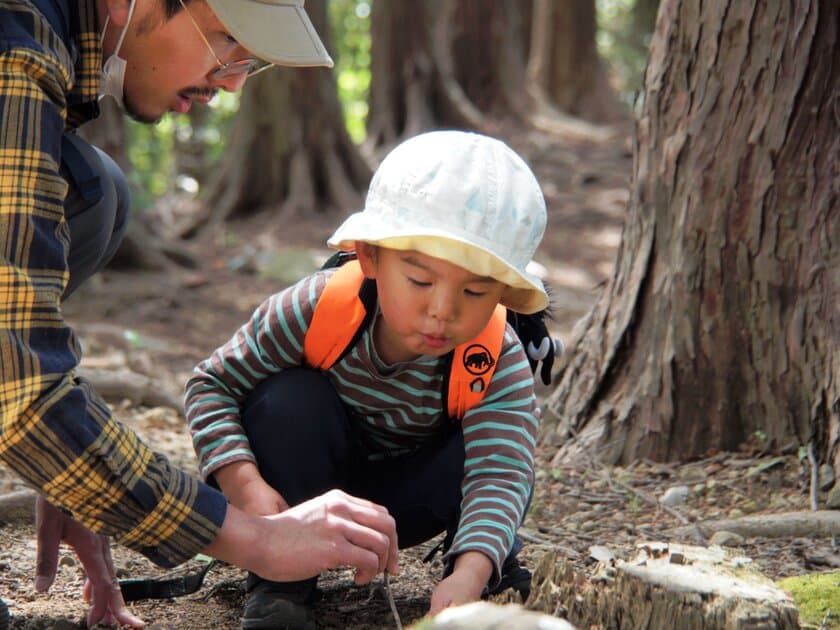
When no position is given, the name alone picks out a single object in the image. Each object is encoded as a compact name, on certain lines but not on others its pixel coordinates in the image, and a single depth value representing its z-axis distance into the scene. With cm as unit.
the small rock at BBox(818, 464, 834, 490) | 322
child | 226
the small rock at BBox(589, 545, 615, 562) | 279
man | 183
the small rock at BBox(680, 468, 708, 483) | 353
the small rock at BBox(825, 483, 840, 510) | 312
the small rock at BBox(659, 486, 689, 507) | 341
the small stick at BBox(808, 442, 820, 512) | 318
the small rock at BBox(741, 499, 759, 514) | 333
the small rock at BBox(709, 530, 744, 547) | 303
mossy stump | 199
